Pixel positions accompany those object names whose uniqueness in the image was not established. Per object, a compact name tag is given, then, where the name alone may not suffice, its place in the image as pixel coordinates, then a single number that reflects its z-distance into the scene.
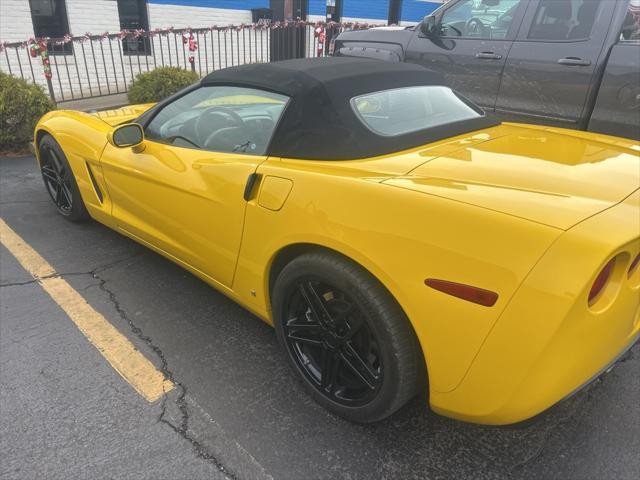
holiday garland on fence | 6.88
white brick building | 8.29
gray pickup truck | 4.11
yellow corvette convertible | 1.49
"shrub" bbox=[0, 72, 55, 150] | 5.85
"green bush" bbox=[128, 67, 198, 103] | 7.16
